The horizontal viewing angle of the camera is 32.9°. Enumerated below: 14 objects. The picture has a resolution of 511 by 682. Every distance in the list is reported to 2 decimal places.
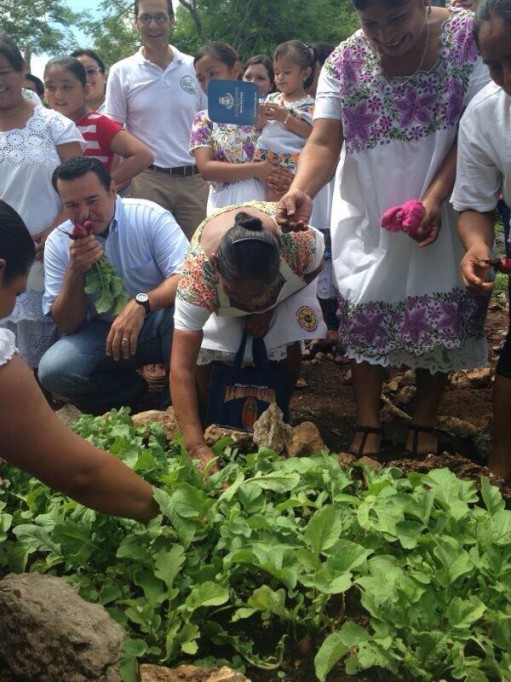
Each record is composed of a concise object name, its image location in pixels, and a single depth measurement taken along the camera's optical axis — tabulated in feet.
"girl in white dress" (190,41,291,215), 15.72
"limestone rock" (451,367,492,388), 14.29
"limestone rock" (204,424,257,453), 10.32
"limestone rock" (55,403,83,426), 11.55
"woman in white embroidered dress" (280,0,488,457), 10.61
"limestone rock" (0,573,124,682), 6.12
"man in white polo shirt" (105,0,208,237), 18.58
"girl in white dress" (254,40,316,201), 15.71
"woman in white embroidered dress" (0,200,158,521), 6.47
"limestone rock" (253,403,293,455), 10.04
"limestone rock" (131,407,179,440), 11.05
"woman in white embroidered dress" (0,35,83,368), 14.87
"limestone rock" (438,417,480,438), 11.48
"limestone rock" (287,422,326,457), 10.03
